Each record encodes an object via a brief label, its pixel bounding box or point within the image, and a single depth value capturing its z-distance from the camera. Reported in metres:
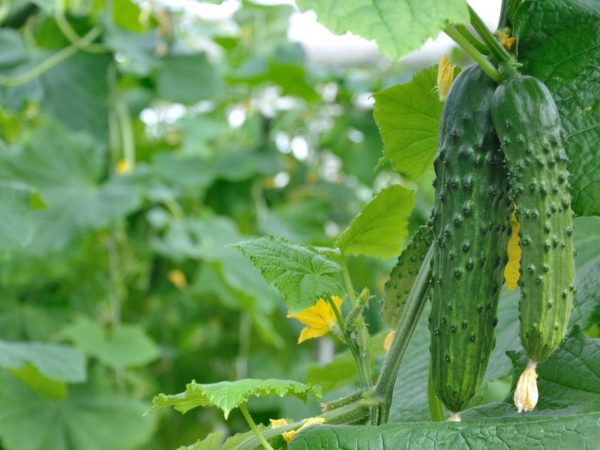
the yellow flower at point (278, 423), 0.65
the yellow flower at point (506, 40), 0.65
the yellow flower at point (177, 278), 3.02
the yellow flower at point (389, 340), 0.70
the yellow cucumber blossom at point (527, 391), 0.62
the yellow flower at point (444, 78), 0.68
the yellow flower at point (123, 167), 2.83
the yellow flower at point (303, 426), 0.63
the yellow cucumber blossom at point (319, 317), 0.67
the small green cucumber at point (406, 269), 0.68
